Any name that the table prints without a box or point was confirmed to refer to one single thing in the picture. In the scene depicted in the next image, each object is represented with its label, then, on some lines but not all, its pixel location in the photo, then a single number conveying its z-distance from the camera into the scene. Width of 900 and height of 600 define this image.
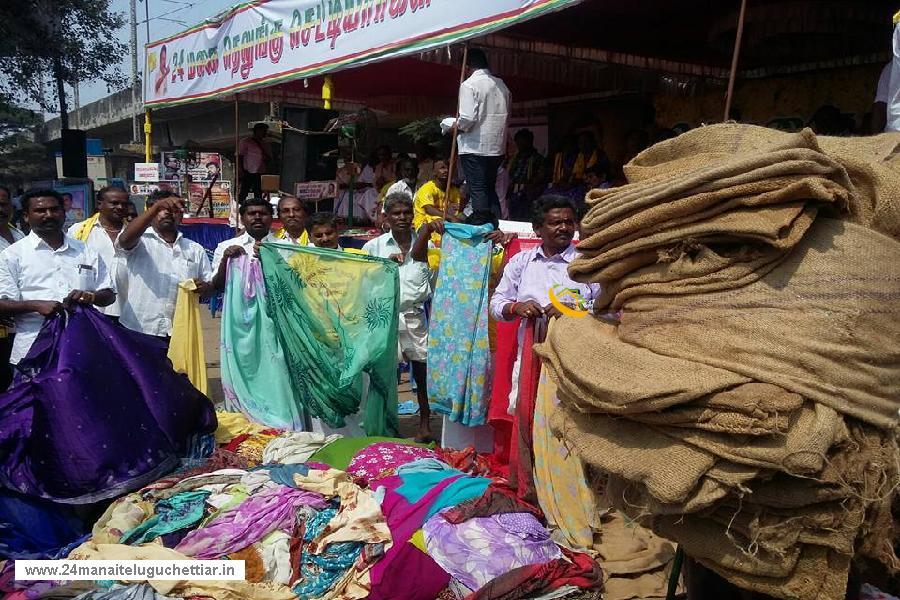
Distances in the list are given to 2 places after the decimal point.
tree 17.91
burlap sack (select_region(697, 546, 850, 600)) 1.23
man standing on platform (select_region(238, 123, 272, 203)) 11.27
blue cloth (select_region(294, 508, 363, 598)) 3.14
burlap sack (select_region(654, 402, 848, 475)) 1.17
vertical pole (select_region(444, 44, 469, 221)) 5.73
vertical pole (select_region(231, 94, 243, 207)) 10.15
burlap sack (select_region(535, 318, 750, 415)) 1.24
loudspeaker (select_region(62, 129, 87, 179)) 17.19
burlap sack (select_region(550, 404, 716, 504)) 1.23
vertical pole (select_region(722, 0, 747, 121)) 3.68
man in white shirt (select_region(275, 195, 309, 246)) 5.60
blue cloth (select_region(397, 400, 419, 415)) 6.33
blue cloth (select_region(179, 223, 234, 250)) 12.11
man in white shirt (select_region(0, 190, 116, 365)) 4.41
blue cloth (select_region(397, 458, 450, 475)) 3.89
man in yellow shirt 6.62
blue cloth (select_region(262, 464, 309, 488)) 3.77
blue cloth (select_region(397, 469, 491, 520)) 3.47
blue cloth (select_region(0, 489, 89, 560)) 3.58
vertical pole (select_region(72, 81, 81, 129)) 30.54
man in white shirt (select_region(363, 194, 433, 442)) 5.23
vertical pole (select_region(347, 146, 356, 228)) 10.76
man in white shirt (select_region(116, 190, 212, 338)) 5.04
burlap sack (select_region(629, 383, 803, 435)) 1.19
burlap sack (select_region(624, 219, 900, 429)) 1.23
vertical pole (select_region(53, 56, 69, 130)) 18.81
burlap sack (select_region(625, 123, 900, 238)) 1.34
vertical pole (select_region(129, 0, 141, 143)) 23.76
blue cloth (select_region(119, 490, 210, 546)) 3.42
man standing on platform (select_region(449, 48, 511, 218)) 5.85
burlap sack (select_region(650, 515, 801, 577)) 1.23
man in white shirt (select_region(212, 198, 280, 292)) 5.20
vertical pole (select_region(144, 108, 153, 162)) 12.49
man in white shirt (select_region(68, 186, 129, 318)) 5.15
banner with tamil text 5.71
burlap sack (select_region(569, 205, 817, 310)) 1.26
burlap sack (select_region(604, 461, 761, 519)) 1.20
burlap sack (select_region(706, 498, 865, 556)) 1.21
